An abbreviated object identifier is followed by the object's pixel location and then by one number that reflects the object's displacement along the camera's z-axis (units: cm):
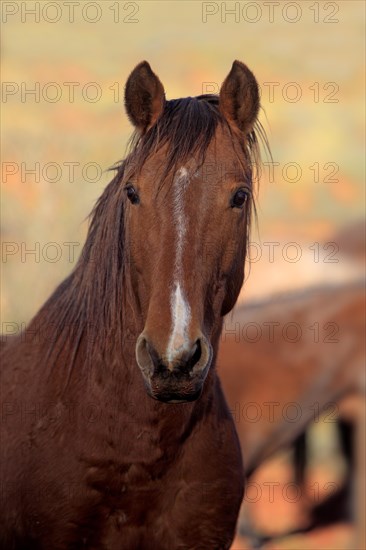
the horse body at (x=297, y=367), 1396
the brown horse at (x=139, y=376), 592
